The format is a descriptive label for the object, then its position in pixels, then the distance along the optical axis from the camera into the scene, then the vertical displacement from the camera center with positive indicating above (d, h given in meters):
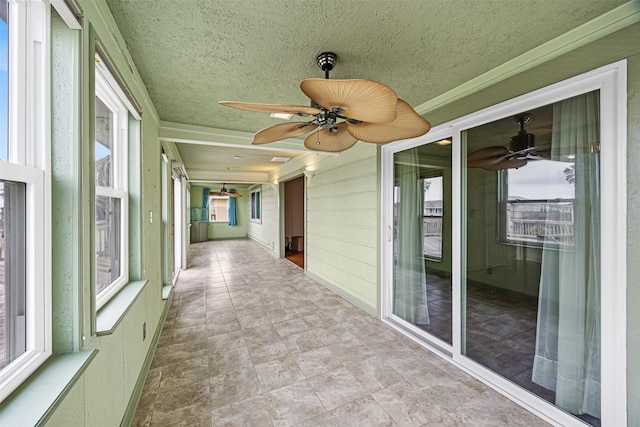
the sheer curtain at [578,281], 1.56 -0.45
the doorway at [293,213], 7.56 -0.03
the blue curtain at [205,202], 10.69 +0.43
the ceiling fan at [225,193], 9.14 +0.69
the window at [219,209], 11.12 +0.14
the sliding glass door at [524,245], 1.47 -0.28
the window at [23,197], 0.87 +0.06
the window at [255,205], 9.21 +0.28
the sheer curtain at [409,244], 2.86 -0.38
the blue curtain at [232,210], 11.09 +0.10
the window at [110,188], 1.62 +0.17
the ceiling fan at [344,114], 1.08 +0.53
